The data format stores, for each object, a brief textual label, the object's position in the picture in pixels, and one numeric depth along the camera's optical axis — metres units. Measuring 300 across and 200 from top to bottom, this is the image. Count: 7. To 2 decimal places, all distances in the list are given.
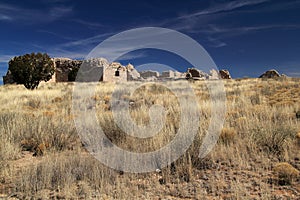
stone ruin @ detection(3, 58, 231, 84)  36.42
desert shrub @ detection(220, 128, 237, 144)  4.72
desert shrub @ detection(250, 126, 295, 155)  4.26
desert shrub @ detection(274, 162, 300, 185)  3.34
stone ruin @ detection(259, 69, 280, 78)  33.02
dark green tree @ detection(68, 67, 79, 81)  43.22
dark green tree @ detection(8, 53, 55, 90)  19.39
